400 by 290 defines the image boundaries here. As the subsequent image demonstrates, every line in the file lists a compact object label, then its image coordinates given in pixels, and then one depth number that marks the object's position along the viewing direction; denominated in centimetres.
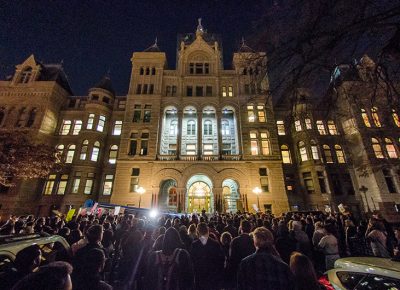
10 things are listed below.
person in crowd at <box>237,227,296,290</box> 257
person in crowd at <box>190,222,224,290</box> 411
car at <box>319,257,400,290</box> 316
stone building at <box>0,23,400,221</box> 2314
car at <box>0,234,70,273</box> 333
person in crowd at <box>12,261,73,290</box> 142
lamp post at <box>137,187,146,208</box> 2200
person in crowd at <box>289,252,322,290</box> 243
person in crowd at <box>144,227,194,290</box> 367
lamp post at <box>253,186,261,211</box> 2197
